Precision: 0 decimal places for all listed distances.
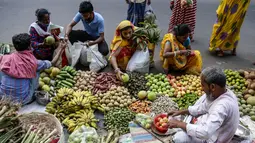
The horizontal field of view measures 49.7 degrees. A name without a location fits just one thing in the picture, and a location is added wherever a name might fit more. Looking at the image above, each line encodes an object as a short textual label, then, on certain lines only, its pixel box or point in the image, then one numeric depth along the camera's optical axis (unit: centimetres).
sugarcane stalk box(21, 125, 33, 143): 280
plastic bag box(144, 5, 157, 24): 564
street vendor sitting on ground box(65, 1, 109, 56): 507
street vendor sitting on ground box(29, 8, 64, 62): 470
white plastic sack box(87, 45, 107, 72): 501
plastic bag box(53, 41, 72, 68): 485
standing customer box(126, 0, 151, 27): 593
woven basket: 332
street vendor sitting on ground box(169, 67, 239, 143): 261
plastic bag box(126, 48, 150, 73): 484
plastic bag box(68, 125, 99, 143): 324
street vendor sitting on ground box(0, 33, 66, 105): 375
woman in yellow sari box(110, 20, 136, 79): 470
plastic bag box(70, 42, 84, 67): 504
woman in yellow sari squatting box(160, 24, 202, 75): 480
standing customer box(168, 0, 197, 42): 599
